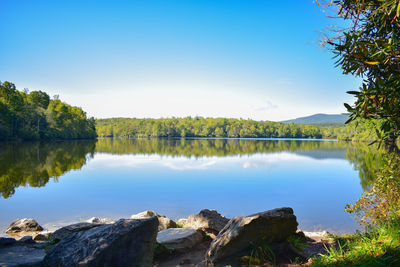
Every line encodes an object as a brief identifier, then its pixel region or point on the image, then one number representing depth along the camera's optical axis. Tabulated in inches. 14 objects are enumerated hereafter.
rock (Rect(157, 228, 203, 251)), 213.8
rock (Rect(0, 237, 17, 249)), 191.8
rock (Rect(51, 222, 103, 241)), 227.1
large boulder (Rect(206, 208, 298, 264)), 170.2
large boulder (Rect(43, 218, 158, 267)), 140.6
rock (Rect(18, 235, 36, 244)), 224.0
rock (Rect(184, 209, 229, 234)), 245.9
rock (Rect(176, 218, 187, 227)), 299.3
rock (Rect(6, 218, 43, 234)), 309.0
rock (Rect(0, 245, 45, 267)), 150.7
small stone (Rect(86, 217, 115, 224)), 301.2
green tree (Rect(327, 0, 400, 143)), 126.5
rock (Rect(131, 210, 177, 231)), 269.9
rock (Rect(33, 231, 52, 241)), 262.2
